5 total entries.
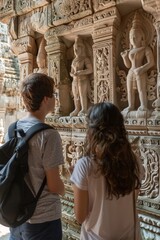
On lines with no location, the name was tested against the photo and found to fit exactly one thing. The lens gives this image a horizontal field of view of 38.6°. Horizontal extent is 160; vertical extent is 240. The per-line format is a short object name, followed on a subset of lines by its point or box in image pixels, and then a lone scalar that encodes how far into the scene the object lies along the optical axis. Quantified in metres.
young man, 1.27
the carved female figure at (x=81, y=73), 2.78
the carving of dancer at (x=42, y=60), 3.32
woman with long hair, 1.08
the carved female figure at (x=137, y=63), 2.31
